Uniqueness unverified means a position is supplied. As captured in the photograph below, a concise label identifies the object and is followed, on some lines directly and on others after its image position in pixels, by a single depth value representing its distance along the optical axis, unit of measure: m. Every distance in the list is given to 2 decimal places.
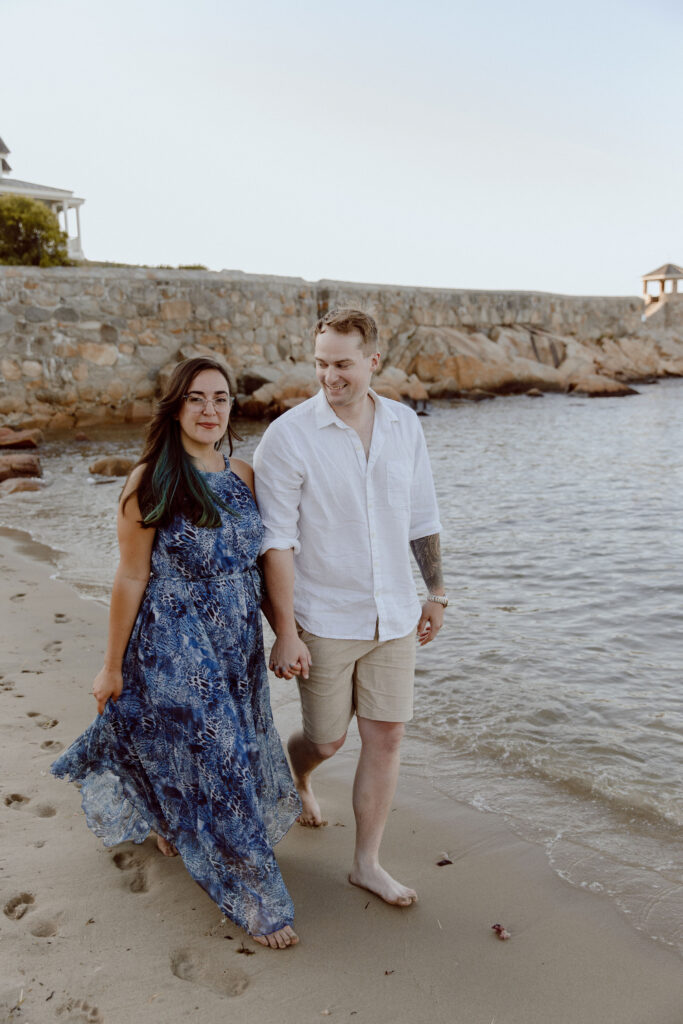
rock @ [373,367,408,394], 21.45
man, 2.69
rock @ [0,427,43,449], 14.17
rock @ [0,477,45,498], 10.91
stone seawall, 15.70
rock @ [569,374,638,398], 26.02
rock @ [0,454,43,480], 11.67
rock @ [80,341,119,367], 16.19
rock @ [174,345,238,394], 17.31
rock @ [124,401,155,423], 16.61
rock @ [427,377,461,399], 23.94
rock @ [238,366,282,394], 18.27
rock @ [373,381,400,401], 19.06
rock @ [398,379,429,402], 21.84
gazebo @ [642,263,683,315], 48.91
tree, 19.02
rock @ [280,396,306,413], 17.38
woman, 2.52
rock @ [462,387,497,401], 24.23
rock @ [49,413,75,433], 16.00
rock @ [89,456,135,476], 11.82
